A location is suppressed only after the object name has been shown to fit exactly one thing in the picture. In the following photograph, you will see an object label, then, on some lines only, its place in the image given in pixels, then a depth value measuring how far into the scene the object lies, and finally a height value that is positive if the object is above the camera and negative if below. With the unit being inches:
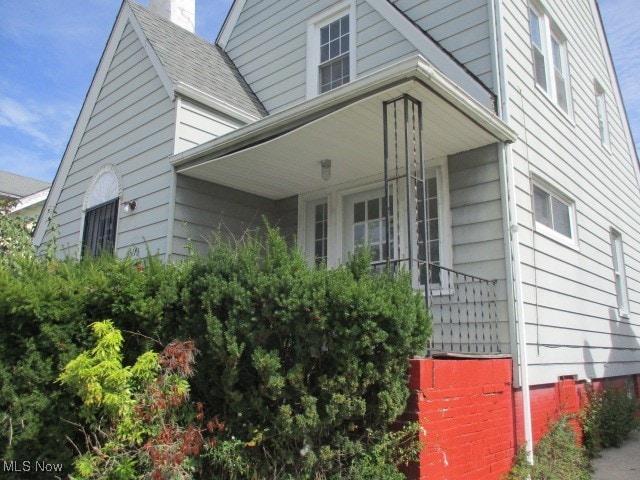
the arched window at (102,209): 336.5 +89.6
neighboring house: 710.5 +231.4
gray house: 229.9 +95.4
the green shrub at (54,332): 161.9 +5.5
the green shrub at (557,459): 205.9 -41.7
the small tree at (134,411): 146.1 -16.7
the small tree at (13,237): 271.8 +58.2
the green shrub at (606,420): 263.3 -32.2
